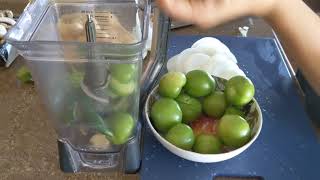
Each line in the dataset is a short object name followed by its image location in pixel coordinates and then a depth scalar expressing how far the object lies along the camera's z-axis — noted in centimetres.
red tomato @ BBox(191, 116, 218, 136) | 67
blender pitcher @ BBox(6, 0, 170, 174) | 52
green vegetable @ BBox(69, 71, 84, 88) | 55
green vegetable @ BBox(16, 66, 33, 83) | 80
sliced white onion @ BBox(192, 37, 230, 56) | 82
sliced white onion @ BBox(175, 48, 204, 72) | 79
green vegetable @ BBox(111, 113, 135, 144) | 60
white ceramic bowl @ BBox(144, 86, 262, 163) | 62
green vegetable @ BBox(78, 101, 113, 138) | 59
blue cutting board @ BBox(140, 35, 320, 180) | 65
